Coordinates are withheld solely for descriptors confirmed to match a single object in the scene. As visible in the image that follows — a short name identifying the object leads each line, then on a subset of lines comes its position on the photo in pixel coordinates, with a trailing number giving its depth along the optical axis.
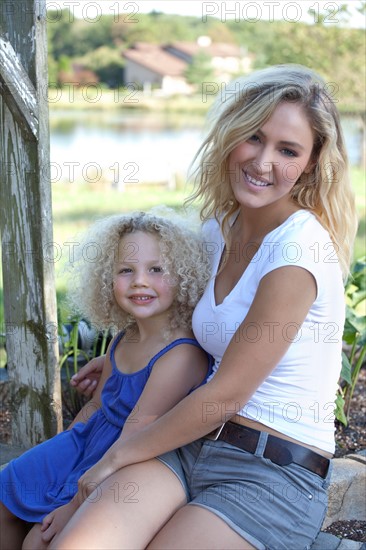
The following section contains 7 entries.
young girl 2.05
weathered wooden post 2.35
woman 1.78
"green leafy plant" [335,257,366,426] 2.92
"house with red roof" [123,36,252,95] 34.28
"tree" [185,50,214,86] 35.11
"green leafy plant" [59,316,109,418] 3.11
